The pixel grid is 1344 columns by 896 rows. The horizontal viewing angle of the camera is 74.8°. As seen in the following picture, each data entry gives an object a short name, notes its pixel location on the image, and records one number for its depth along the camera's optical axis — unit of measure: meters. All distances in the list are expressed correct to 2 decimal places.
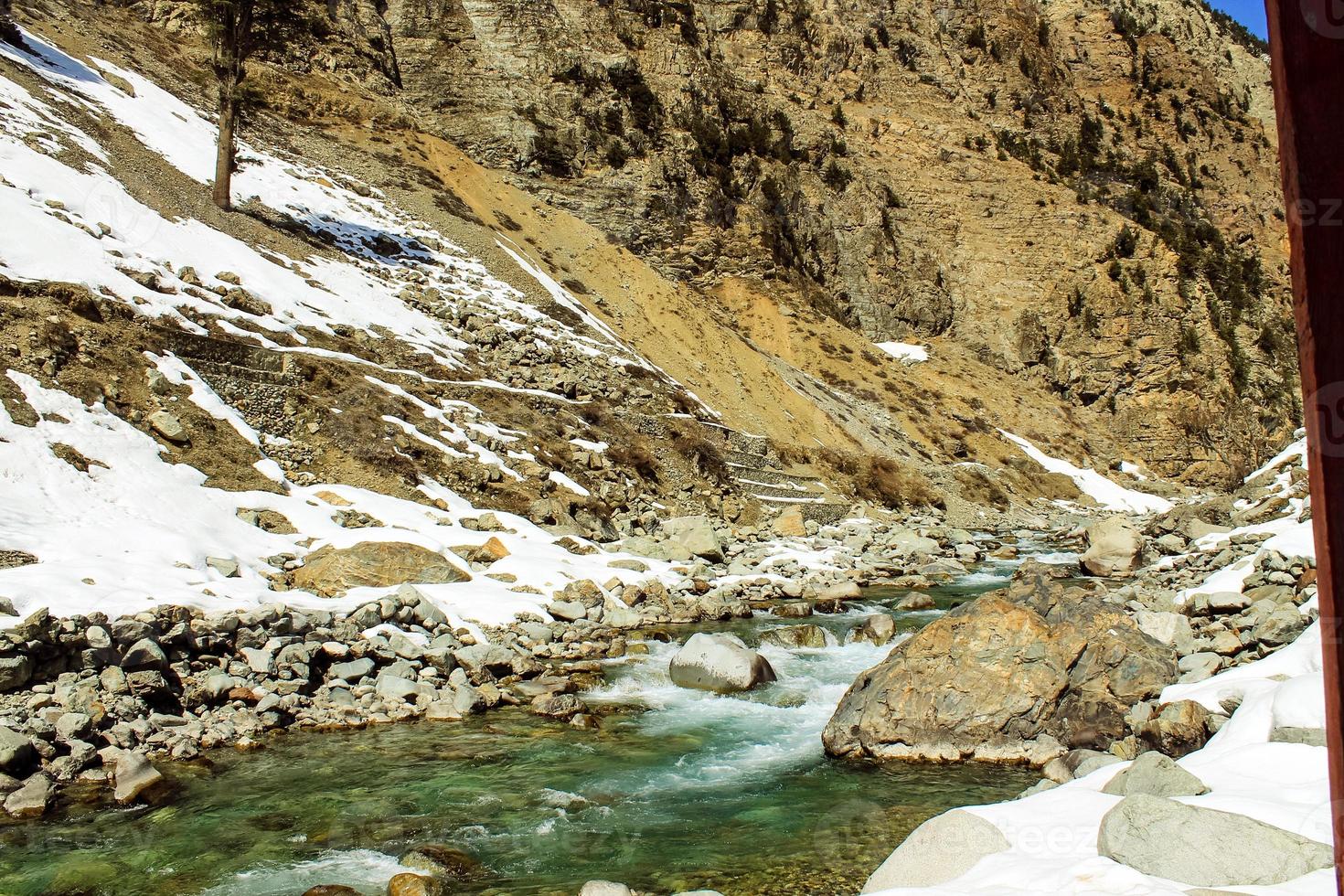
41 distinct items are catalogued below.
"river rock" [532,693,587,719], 11.80
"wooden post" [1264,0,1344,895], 1.25
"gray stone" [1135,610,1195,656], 11.49
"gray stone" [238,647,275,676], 11.56
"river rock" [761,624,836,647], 15.51
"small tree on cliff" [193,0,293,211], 30.88
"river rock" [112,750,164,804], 8.53
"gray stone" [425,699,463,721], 11.55
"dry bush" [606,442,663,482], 26.33
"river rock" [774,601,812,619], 17.88
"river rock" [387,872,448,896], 7.02
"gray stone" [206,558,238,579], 14.04
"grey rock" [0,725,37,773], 8.50
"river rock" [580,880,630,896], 6.65
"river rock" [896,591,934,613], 18.55
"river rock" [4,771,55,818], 8.05
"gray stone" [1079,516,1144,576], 22.06
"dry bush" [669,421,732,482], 29.19
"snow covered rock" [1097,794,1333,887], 4.70
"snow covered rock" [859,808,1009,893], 5.52
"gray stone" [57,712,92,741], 9.21
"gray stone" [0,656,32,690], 9.59
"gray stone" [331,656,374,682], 12.11
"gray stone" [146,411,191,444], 17.34
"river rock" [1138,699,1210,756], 8.46
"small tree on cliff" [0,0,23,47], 33.17
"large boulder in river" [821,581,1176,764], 10.02
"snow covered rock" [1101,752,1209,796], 5.92
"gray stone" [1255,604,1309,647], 10.30
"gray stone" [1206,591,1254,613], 12.53
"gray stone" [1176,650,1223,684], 9.98
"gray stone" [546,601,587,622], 16.25
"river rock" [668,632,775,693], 13.20
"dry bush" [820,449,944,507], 35.81
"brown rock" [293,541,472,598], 14.97
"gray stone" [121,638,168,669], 10.62
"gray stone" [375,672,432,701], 11.83
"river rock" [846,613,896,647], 15.53
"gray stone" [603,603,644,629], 16.48
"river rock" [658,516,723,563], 21.80
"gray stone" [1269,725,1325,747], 6.10
